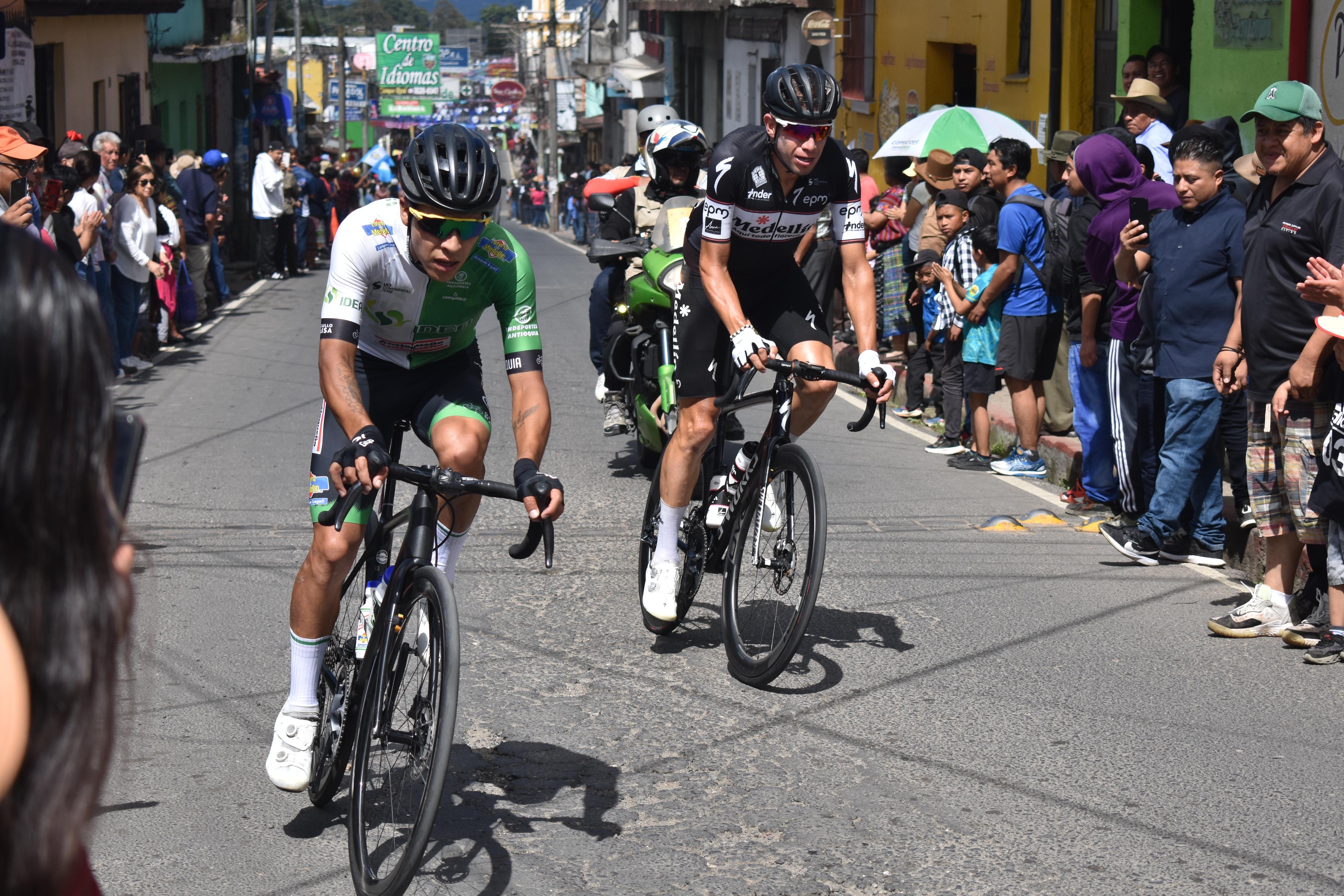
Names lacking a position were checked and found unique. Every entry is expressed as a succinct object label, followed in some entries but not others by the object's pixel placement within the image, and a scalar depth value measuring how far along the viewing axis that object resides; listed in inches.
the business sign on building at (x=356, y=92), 3528.5
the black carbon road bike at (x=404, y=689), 134.7
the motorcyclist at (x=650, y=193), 352.8
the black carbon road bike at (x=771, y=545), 198.5
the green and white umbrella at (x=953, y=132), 485.4
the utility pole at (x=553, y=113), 2591.0
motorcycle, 337.1
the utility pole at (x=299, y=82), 1904.5
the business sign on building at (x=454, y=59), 3122.5
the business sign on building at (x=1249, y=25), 428.8
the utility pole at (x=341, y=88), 2516.0
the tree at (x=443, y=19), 7741.1
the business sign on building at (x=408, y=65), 3002.0
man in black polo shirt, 220.5
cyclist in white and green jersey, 154.9
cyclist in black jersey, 210.7
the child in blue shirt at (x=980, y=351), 367.2
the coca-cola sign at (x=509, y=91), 3100.4
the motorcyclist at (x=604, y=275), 394.9
